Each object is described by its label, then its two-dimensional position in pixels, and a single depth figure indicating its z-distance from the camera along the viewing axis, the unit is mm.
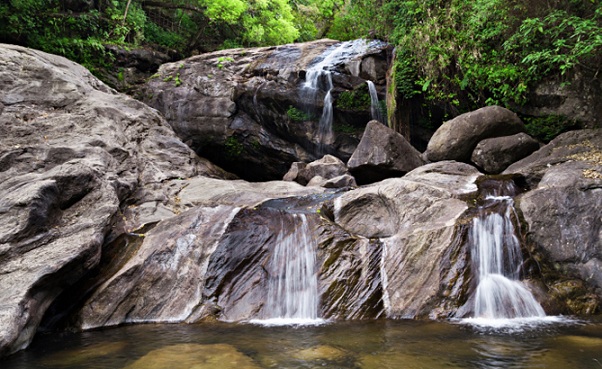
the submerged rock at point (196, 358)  4059
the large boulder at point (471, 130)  10062
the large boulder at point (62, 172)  5461
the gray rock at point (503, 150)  9641
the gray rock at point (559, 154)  8008
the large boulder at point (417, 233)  6008
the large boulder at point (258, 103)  15094
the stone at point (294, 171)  13297
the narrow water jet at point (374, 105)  14328
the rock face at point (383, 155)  11055
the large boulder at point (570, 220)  6094
